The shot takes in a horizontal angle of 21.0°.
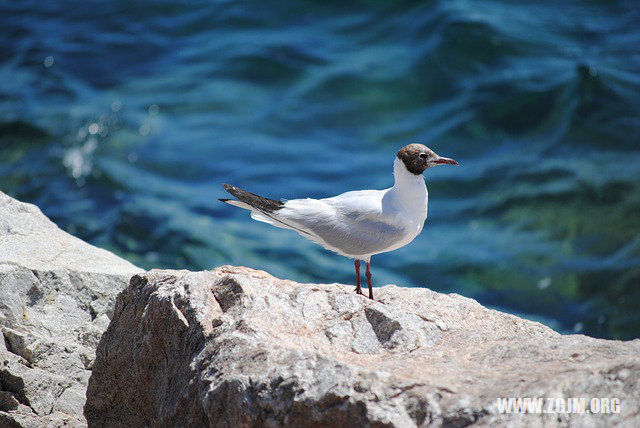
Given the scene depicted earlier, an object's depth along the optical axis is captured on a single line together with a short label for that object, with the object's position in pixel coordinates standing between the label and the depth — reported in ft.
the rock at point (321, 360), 25.07
